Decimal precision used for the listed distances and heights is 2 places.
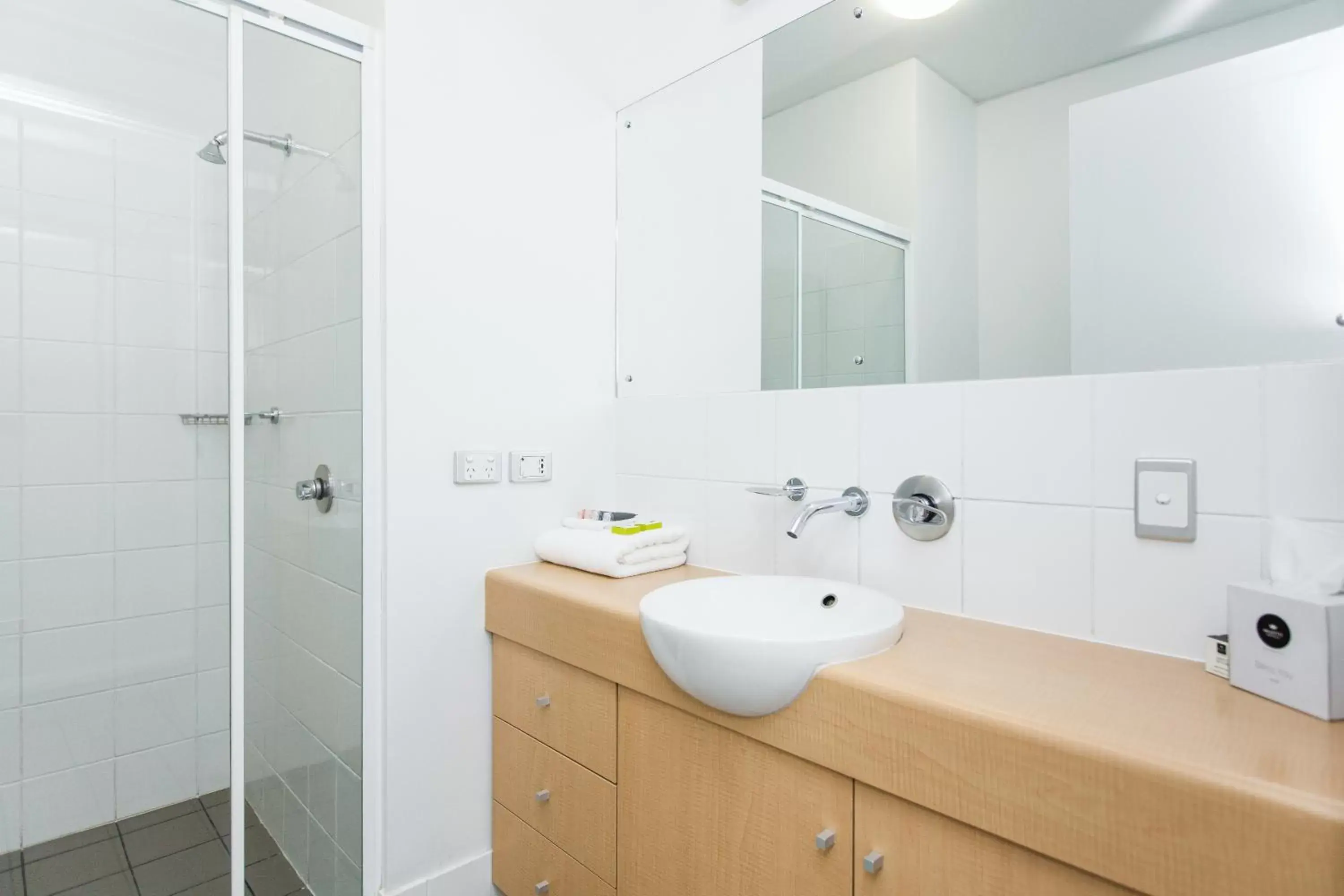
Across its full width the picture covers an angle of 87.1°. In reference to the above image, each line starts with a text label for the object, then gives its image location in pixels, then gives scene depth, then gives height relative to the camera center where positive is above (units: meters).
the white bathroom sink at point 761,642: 0.96 -0.28
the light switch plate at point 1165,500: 1.03 -0.07
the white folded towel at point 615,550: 1.57 -0.23
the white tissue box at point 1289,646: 0.77 -0.23
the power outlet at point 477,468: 1.62 -0.04
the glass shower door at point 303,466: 1.43 -0.03
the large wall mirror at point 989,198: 1.01 +0.47
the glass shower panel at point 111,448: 1.26 +0.01
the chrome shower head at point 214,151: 1.38 +0.59
